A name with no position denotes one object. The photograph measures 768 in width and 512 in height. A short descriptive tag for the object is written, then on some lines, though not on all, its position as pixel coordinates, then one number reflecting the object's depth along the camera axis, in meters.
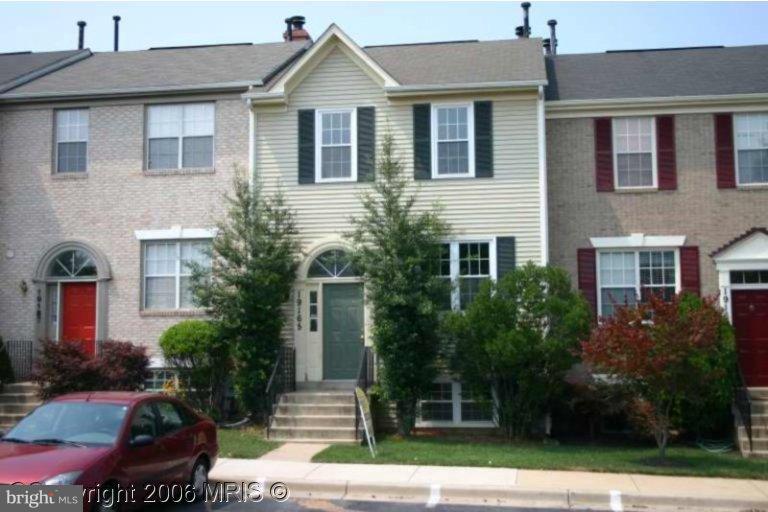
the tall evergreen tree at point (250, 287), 16.20
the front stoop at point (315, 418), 15.02
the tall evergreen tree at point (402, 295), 15.10
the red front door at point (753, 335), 16.36
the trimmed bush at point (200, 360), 16.56
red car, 8.28
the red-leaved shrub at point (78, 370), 16.02
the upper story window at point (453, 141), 17.33
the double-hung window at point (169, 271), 18.09
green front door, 17.19
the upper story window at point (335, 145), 17.62
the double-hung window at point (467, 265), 16.81
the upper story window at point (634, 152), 17.45
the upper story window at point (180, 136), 18.44
